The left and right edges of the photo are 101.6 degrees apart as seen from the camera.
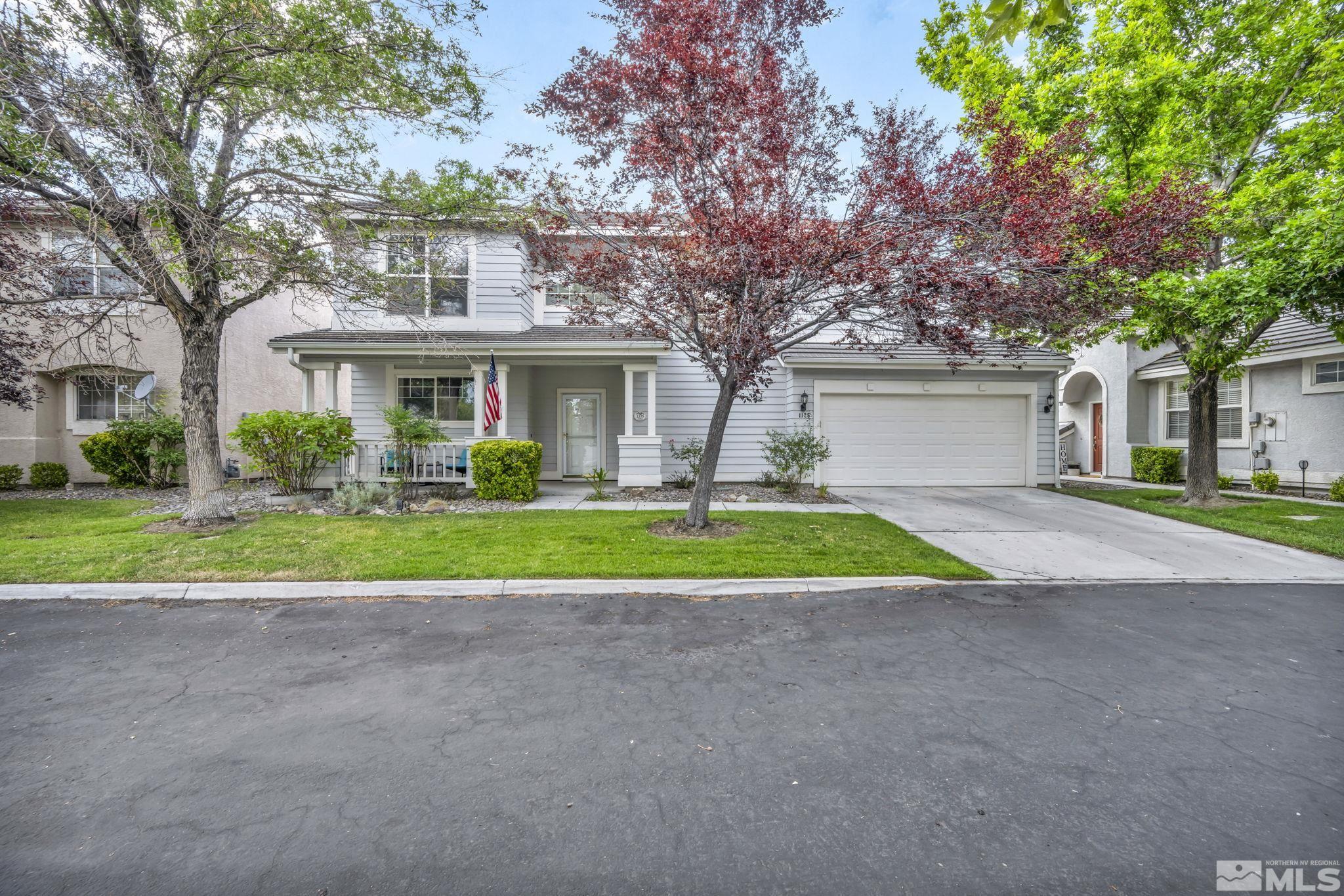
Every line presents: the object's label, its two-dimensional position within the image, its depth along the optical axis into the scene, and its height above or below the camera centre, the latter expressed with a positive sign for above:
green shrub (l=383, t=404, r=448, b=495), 9.78 +0.18
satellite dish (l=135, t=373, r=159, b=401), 10.46 +1.12
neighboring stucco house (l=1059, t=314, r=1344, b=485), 11.30 +0.85
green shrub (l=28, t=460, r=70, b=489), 11.54 -0.66
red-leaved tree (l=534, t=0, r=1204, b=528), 5.93 +2.65
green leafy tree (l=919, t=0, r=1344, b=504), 7.57 +5.06
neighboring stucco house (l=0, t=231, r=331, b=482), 11.85 +1.26
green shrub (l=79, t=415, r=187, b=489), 11.24 -0.15
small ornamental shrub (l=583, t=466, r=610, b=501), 10.18 -0.79
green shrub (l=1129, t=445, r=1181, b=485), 13.82 -0.62
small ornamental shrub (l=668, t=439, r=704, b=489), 10.77 -0.22
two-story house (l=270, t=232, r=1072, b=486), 11.60 +1.04
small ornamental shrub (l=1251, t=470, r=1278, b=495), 11.70 -0.88
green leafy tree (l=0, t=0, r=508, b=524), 5.66 +3.51
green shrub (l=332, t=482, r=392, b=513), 8.95 -0.91
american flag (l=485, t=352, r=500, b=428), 10.55 +0.77
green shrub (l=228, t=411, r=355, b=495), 9.61 +0.03
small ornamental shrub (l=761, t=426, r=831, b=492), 10.72 -0.25
